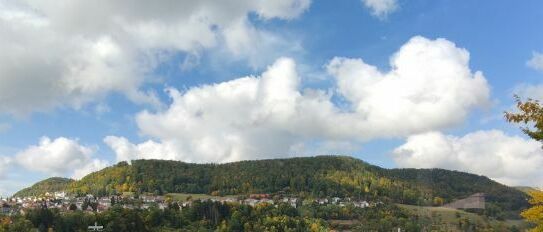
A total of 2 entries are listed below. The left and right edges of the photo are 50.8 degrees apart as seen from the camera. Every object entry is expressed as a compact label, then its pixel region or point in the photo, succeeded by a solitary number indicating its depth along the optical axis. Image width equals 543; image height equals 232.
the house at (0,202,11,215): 182.98
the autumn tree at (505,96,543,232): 19.92
